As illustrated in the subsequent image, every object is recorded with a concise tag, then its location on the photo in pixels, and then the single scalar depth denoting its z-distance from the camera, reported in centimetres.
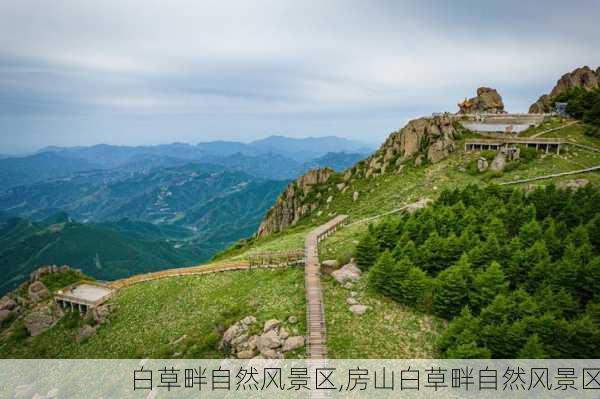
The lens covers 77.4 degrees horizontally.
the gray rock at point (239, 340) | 2689
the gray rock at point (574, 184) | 3959
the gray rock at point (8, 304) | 5575
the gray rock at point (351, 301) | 2850
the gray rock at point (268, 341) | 2522
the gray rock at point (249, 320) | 2830
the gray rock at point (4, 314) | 5381
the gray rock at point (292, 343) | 2470
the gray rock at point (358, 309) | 2738
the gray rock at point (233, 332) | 2770
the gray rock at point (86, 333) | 4103
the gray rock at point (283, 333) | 2559
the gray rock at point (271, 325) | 2687
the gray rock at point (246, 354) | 2561
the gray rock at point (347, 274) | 3150
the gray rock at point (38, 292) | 5432
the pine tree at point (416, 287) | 2656
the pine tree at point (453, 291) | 2495
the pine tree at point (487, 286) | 2403
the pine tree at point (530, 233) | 2845
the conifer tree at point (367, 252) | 3297
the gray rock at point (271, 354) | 2452
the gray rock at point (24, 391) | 3569
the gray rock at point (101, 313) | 4163
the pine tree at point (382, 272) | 2856
